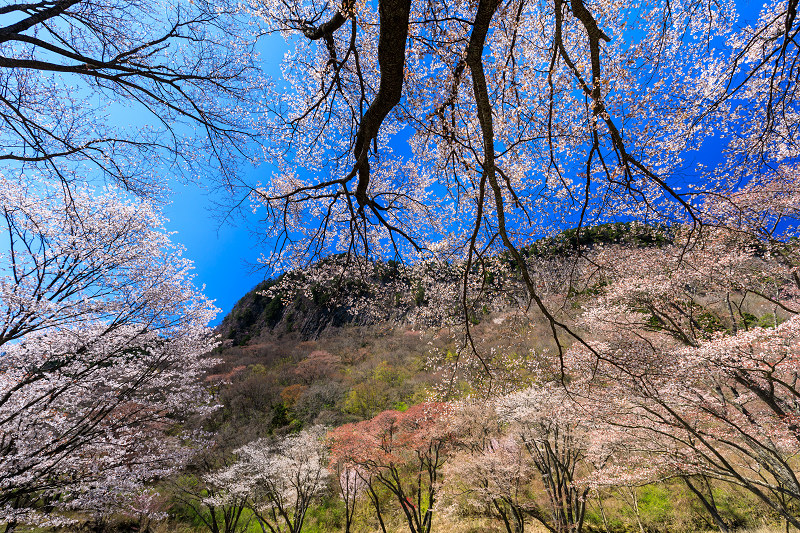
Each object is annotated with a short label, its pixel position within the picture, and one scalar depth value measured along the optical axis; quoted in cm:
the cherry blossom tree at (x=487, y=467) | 955
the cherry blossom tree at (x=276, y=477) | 1092
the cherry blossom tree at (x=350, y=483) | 1214
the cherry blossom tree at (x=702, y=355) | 527
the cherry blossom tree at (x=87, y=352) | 571
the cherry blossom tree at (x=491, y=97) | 168
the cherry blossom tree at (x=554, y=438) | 898
